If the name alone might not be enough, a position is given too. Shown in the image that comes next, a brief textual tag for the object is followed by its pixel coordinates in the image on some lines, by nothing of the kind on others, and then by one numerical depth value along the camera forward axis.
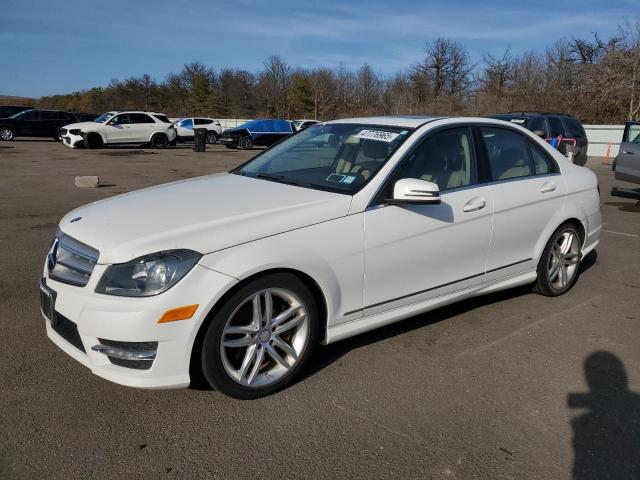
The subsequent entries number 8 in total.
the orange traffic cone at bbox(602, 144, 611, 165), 24.31
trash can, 25.79
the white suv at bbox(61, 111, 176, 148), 23.66
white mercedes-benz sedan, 2.79
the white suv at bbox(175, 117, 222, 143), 29.61
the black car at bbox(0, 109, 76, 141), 27.84
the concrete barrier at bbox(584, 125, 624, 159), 28.49
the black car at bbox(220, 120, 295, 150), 28.59
